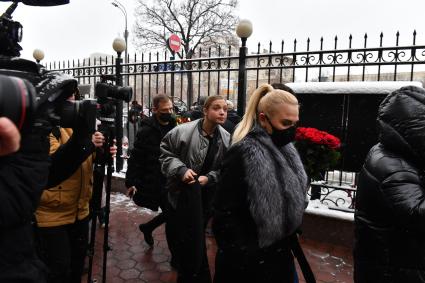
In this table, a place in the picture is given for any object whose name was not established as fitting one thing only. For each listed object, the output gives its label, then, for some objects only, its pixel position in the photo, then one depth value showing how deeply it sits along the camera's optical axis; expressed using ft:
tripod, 8.96
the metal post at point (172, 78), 21.57
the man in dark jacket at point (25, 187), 4.15
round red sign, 32.96
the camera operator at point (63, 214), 8.61
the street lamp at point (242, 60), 18.43
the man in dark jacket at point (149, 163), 13.78
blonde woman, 6.79
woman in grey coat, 9.86
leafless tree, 83.20
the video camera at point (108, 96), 8.86
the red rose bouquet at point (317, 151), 13.71
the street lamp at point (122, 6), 78.69
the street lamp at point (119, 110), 23.45
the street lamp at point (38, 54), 28.81
